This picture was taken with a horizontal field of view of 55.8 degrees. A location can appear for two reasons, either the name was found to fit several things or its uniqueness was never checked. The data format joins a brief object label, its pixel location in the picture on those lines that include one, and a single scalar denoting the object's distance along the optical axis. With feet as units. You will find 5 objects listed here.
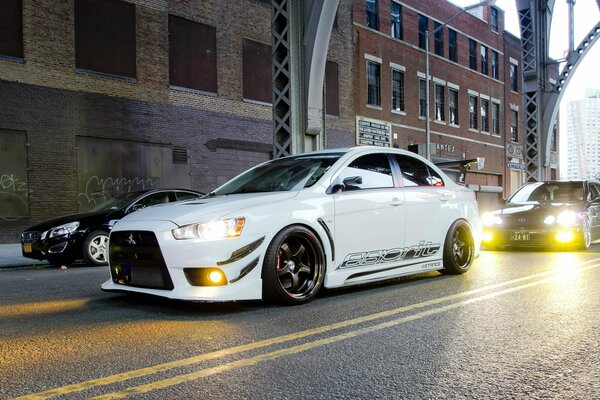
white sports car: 16.03
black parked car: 33.37
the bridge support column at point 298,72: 42.09
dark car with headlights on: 35.83
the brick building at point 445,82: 91.09
